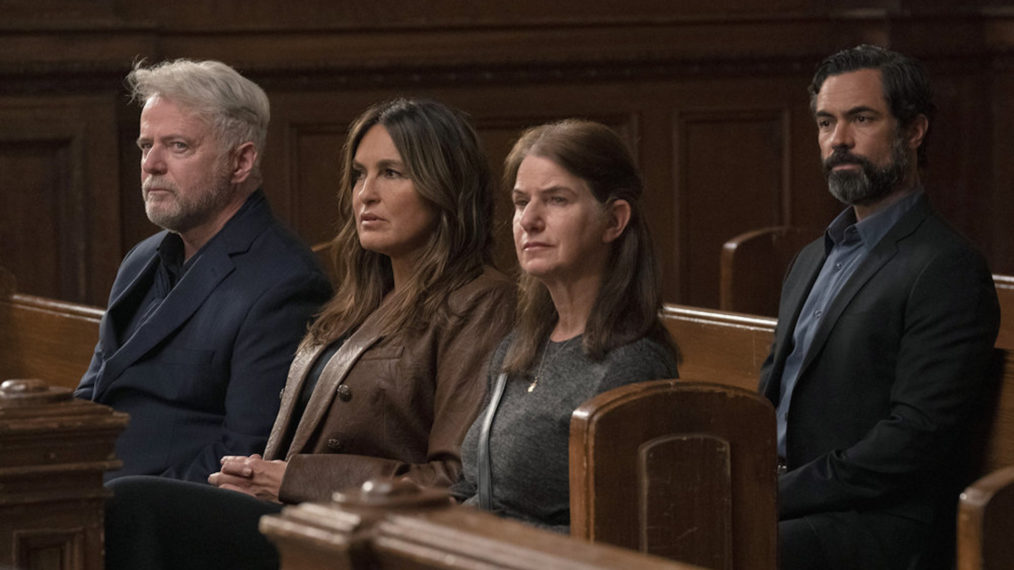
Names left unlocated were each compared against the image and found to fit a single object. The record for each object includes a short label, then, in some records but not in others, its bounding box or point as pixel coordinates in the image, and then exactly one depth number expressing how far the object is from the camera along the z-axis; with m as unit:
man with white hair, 6.29
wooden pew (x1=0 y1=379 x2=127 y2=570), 4.54
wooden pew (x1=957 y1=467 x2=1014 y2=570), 4.04
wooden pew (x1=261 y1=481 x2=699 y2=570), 2.77
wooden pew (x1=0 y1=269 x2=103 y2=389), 8.66
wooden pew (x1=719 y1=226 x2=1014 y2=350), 9.41
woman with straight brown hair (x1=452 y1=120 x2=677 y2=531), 4.91
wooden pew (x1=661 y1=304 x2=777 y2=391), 6.90
